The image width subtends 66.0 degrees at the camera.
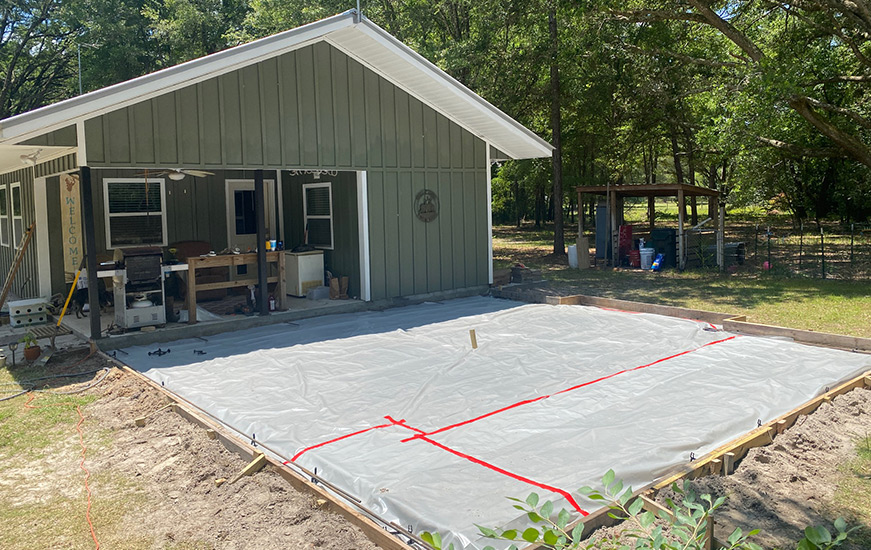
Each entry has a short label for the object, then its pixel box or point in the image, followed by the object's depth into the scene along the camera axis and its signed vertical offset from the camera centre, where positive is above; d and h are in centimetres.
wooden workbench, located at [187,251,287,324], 917 -45
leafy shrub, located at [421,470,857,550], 158 -77
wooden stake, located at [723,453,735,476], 436 -154
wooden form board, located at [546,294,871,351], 759 -122
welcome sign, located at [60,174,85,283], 995 +40
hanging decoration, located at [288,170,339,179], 1138 +117
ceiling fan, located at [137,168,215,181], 1045 +120
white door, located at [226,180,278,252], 1232 +52
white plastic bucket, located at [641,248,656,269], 1591 -64
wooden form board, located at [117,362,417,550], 356 -150
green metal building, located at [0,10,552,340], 844 +122
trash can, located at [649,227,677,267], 1598 -36
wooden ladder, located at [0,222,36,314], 1004 -15
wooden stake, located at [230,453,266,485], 446 -150
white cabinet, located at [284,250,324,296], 1133 -50
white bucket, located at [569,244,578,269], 1692 -59
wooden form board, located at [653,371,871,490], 418 -150
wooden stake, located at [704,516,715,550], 310 -141
